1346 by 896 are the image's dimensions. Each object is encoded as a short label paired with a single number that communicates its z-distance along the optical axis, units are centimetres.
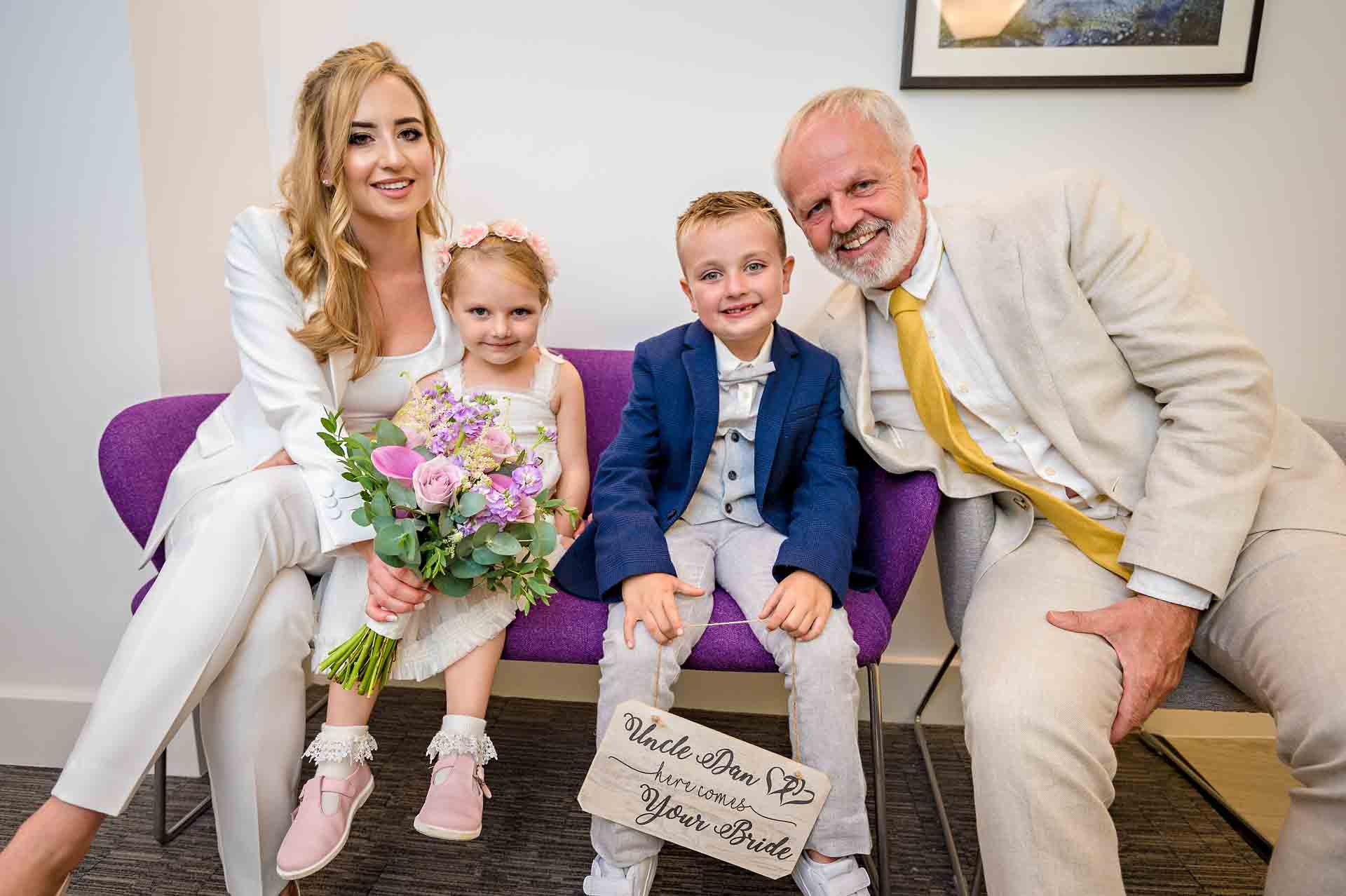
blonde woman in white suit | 147
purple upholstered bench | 169
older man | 135
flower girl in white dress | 157
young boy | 158
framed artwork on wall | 223
